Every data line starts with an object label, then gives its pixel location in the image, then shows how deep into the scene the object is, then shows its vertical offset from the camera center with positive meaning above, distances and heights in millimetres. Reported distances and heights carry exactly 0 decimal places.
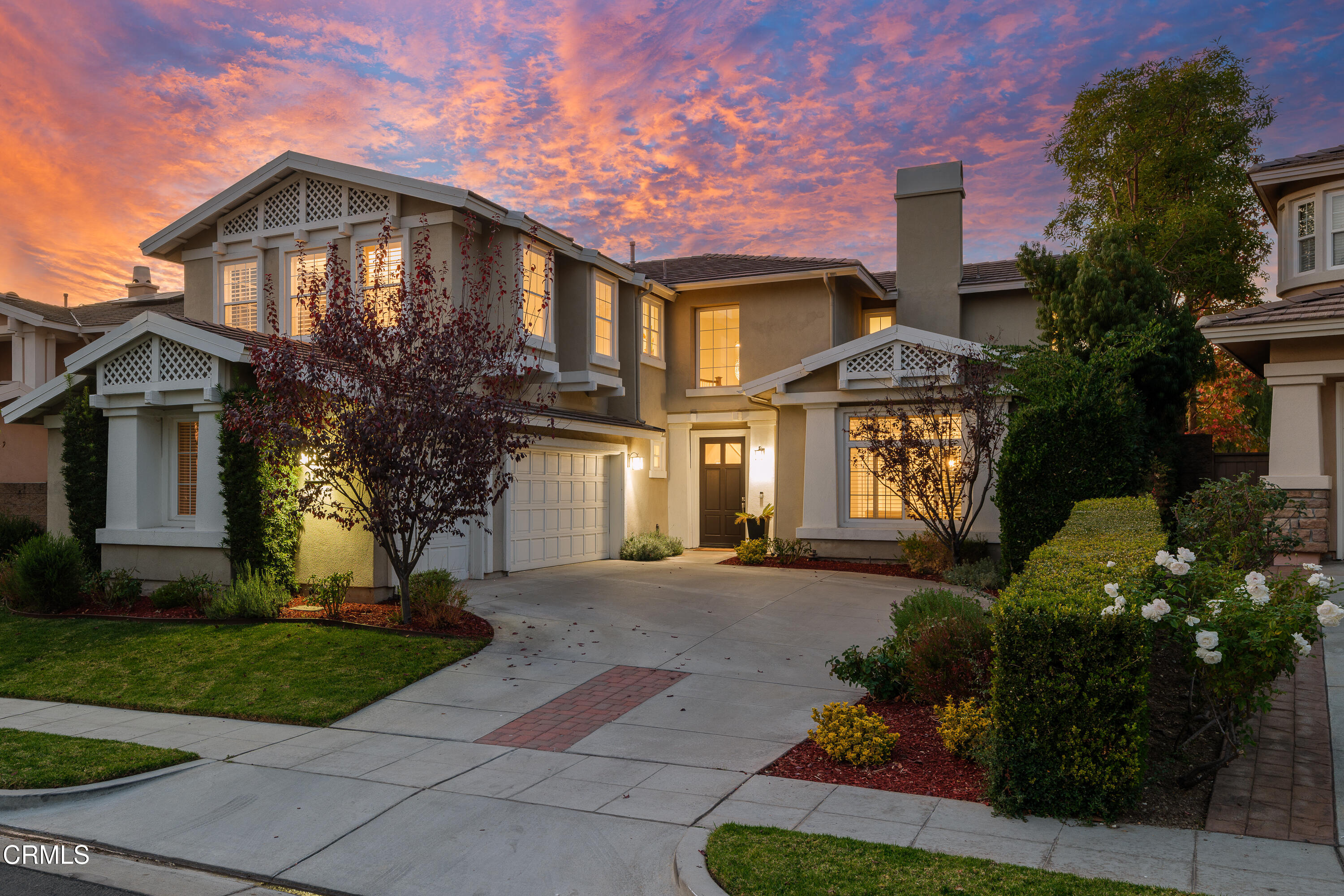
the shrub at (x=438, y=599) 10367 -1774
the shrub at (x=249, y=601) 10508 -1785
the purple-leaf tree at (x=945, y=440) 13688 +301
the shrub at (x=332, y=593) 10578 -1694
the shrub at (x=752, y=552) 16484 -1853
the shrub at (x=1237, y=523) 7617 -631
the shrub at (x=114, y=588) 11766 -1824
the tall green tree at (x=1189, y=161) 20000 +7276
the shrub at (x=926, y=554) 14516 -1677
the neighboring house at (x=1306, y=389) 11430 +967
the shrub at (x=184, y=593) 11352 -1815
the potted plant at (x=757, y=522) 18281 -1424
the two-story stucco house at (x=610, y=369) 12172 +1602
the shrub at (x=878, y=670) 7188 -1840
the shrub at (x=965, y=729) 5570 -1833
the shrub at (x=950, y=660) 6773 -1656
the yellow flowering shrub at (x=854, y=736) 5727 -1942
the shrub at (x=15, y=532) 14916 -1307
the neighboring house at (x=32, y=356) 18472 +2659
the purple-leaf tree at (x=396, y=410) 9383 +561
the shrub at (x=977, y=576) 13164 -1882
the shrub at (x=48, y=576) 11500 -1601
